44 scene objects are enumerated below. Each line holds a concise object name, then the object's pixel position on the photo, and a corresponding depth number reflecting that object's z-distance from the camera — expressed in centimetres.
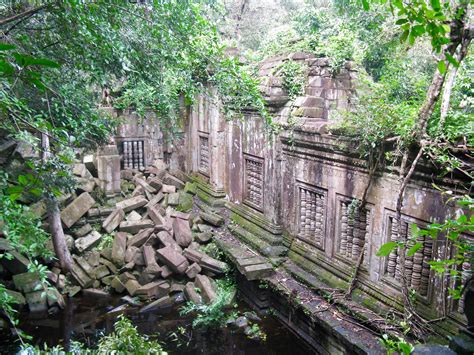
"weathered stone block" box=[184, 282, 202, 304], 740
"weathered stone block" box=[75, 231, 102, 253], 850
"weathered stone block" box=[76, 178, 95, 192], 940
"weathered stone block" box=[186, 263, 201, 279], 796
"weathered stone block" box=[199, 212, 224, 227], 929
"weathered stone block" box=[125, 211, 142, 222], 935
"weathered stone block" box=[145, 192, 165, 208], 994
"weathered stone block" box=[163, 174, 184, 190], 1134
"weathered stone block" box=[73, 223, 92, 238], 879
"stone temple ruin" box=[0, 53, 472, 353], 511
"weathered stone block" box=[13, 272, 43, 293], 734
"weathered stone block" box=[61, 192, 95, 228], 862
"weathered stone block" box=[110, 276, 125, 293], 793
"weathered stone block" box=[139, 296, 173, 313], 740
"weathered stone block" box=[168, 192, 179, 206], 1047
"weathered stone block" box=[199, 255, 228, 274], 802
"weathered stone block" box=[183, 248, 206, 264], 817
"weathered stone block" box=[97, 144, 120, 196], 1009
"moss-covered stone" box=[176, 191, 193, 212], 1049
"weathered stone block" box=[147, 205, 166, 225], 914
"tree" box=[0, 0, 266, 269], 402
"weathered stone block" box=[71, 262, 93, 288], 795
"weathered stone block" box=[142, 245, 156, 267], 808
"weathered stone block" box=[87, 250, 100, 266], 834
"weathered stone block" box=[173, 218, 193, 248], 871
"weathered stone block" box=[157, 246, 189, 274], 789
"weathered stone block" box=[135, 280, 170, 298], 766
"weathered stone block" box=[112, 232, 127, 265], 838
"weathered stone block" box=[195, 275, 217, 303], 730
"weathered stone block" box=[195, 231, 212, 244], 884
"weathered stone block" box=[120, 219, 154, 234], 896
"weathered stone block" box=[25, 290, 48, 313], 725
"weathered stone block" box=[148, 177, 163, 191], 1089
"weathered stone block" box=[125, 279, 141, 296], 773
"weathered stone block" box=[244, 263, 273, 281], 680
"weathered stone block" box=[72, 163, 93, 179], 963
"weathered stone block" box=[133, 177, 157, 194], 1068
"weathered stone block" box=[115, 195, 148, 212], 962
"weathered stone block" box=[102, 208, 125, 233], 908
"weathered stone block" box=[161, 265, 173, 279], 797
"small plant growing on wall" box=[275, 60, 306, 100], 731
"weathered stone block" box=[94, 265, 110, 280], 819
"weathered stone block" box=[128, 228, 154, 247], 858
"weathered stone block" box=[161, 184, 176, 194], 1083
